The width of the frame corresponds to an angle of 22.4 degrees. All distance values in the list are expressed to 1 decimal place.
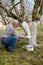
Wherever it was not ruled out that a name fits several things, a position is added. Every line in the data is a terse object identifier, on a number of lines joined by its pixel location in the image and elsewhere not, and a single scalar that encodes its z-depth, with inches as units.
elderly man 135.7
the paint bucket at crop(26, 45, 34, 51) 145.0
